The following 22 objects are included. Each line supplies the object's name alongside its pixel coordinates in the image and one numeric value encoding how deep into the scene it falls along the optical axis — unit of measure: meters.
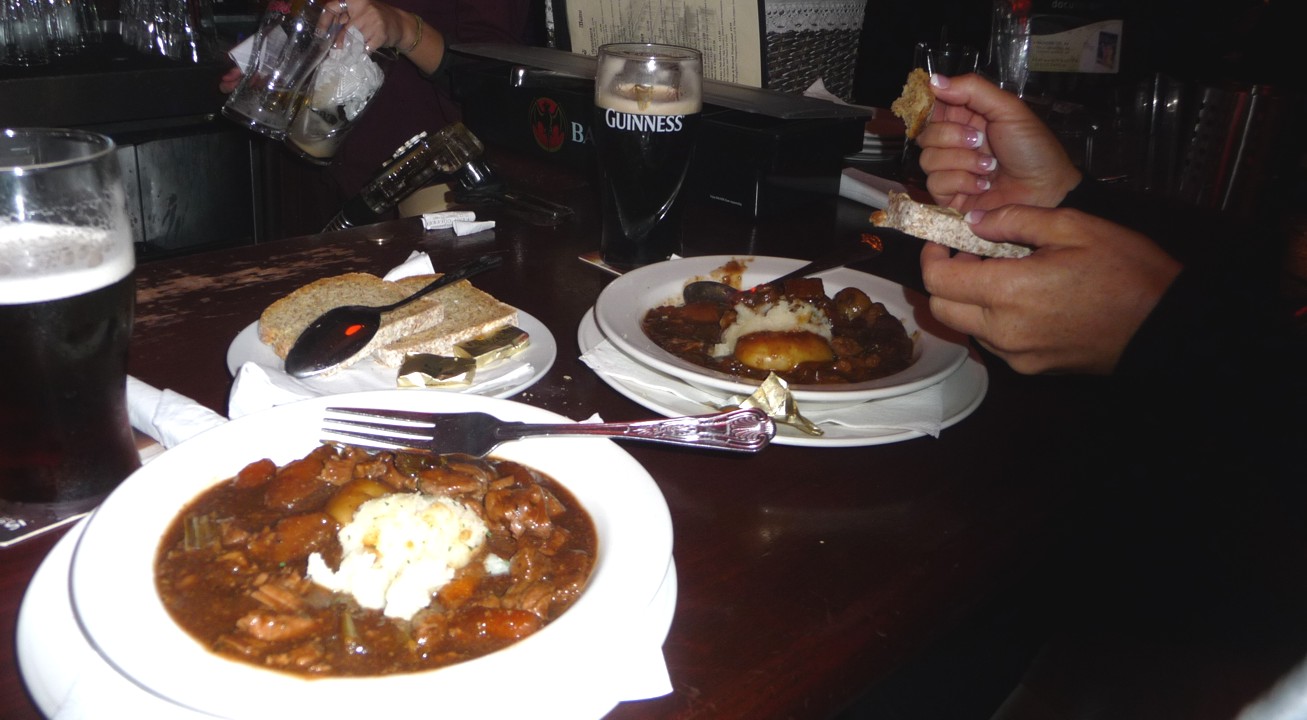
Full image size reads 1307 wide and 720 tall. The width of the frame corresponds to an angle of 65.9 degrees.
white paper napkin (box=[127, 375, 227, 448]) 0.49
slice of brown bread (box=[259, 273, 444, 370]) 0.59
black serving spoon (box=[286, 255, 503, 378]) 0.56
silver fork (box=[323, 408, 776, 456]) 0.46
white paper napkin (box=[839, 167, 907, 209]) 1.00
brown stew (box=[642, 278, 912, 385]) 0.61
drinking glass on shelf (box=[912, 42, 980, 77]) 1.36
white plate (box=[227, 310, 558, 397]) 0.56
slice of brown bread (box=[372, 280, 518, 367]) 0.60
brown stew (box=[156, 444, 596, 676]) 0.37
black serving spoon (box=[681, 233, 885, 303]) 0.69
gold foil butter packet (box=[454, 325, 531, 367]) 0.59
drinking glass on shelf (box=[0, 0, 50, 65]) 1.41
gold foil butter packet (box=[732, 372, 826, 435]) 0.53
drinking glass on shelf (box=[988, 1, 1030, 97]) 1.57
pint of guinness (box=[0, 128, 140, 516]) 0.42
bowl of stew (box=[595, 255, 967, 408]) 0.55
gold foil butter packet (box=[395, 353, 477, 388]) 0.56
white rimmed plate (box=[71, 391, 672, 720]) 0.32
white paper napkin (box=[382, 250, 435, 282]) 0.72
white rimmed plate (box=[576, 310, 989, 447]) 0.52
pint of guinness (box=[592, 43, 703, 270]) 0.75
